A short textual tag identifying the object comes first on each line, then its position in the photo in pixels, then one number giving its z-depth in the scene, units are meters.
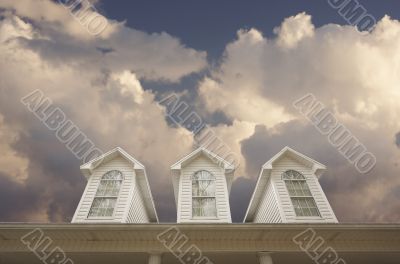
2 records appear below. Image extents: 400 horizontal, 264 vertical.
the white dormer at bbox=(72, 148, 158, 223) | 10.62
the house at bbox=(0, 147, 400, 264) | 8.27
